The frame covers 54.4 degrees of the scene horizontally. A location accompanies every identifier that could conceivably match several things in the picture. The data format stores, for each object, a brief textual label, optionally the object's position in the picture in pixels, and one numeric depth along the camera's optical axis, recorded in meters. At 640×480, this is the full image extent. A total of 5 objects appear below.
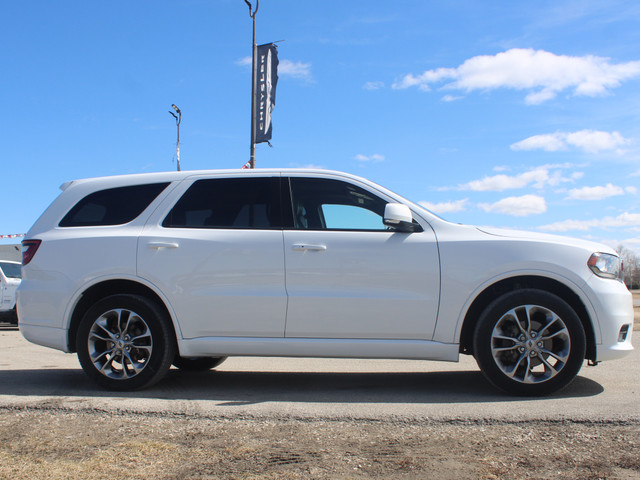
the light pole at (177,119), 25.75
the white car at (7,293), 14.24
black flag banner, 18.72
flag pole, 17.19
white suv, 4.75
